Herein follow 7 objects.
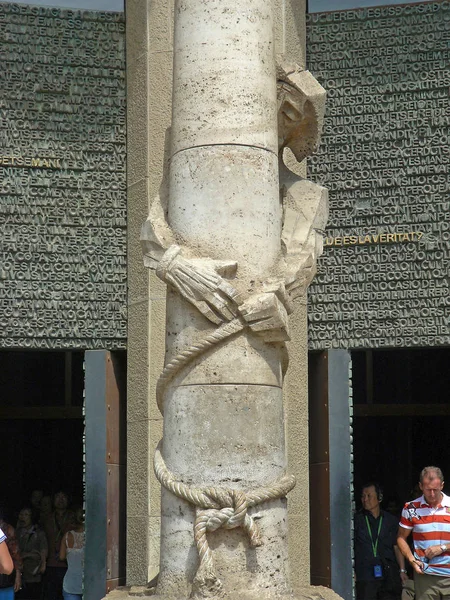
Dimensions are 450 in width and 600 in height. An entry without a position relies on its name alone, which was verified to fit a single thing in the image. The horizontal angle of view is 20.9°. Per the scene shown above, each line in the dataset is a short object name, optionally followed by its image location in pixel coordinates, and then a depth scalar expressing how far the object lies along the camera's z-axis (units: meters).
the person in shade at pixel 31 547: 12.62
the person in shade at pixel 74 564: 11.10
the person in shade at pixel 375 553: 10.91
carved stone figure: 6.46
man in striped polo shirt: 8.52
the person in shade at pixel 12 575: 9.84
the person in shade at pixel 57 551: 12.77
